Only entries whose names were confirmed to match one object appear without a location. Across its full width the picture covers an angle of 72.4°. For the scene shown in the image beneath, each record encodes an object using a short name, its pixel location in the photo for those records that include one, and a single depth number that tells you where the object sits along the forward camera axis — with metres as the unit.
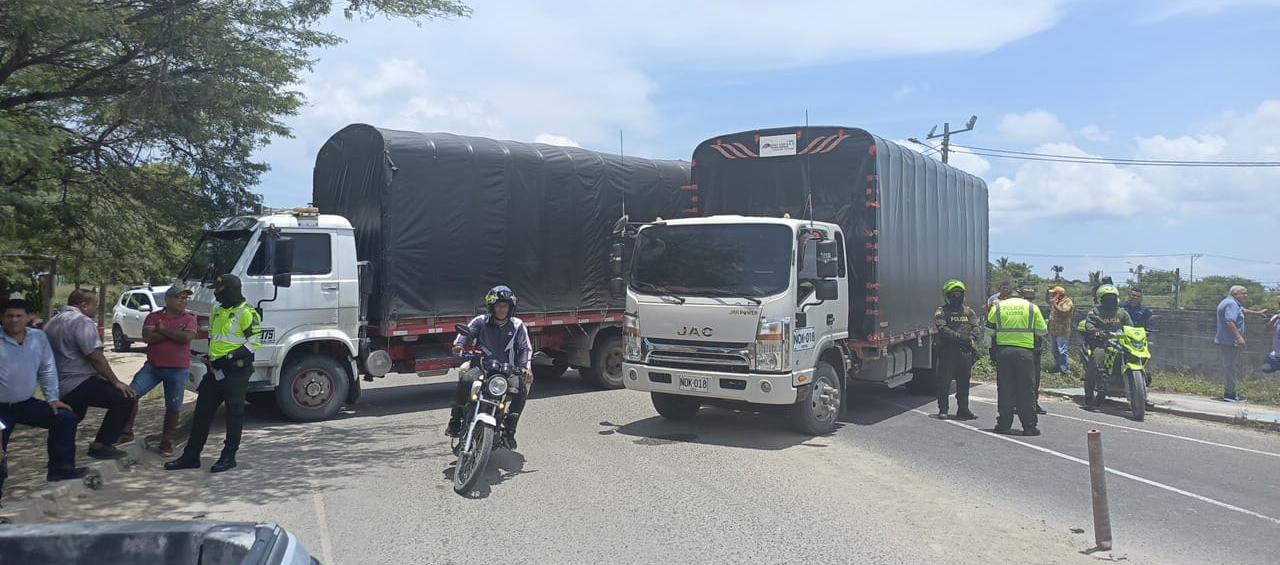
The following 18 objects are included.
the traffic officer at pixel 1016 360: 9.77
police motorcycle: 11.25
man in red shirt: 8.13
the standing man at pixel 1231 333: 12.57
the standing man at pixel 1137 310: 12.51
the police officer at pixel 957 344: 10.82
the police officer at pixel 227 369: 7.37
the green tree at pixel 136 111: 7.73
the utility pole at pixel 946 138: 30.89
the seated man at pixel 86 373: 7.28
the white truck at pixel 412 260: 9.93
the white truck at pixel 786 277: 8.73
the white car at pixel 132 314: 20.42
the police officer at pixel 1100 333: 12.05
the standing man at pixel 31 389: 6.30
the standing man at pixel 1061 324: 14.72
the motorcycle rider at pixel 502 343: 7.56
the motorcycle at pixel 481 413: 6.84
